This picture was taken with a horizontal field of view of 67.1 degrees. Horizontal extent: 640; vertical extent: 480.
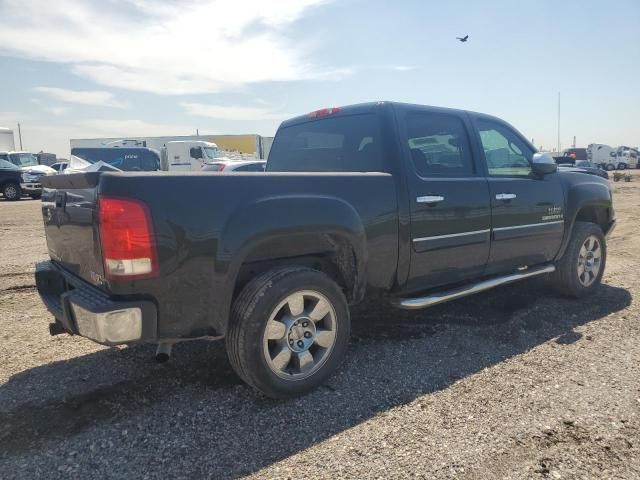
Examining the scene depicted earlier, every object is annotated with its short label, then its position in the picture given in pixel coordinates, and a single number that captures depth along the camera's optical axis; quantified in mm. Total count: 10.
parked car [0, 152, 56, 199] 20172
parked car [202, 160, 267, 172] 15651
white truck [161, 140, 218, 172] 26047
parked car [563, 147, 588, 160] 43216
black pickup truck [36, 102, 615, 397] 2477
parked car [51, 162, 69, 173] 23844
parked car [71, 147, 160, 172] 21984
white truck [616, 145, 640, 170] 47831
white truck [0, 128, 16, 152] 30602
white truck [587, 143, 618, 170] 47594
